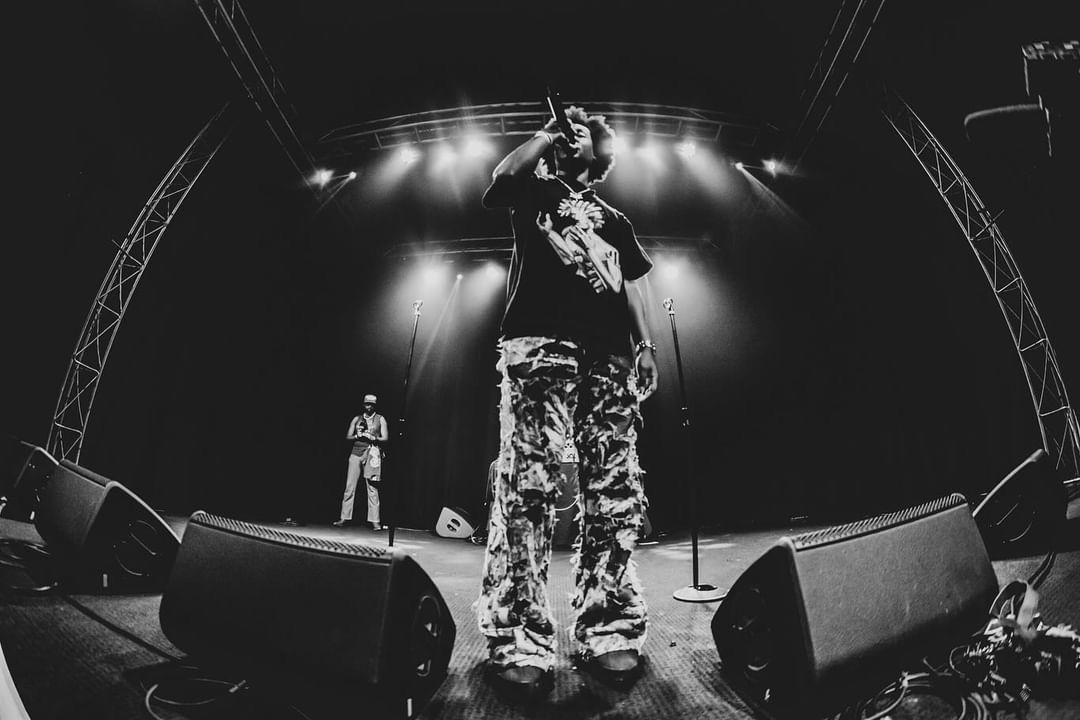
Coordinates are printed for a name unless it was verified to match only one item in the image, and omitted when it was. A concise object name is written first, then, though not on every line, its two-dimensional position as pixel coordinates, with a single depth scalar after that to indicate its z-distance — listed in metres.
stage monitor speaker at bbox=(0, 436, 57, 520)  1.87
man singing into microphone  1.00
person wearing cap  5.23
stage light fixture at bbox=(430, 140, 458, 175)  3.85
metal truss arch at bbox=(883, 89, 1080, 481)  2.35
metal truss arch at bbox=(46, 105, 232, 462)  2.77
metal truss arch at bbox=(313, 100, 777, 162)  3.35
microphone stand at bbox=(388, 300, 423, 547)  2.92
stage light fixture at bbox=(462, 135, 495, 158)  3.87
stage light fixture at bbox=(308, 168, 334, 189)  3.70
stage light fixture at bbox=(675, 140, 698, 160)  4.34
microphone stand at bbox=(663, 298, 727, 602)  1.92
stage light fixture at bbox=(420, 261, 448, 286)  6.11
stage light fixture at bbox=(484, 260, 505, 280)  6.32
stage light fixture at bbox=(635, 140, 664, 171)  4.41
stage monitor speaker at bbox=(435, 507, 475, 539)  4.91
